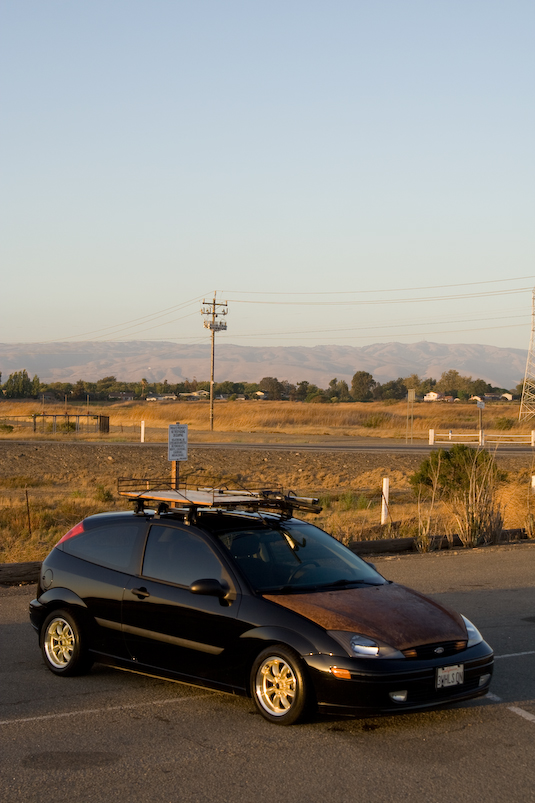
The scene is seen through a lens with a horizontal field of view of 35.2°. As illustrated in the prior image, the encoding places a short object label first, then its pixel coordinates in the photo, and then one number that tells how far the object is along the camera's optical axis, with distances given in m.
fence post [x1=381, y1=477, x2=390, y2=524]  16.47
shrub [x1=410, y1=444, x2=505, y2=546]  14.77
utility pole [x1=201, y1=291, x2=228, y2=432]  77.03
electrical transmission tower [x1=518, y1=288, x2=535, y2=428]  69.75
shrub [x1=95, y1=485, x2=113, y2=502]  22.43
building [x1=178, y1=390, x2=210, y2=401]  162.06
